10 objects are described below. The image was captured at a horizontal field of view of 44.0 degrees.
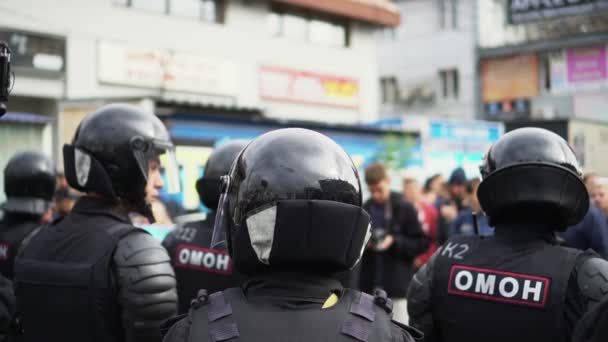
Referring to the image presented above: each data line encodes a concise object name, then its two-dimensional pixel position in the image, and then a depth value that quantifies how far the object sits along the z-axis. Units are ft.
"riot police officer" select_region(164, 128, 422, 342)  5.98
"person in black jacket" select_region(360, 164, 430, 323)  23.08
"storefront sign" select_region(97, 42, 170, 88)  55.88
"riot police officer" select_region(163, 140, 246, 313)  12.98
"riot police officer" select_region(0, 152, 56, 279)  15.20
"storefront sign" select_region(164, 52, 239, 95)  60.70
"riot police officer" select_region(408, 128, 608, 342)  9.48
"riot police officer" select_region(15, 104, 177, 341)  9.52
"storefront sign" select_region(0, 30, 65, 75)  49.98
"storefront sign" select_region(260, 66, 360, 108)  68.03
